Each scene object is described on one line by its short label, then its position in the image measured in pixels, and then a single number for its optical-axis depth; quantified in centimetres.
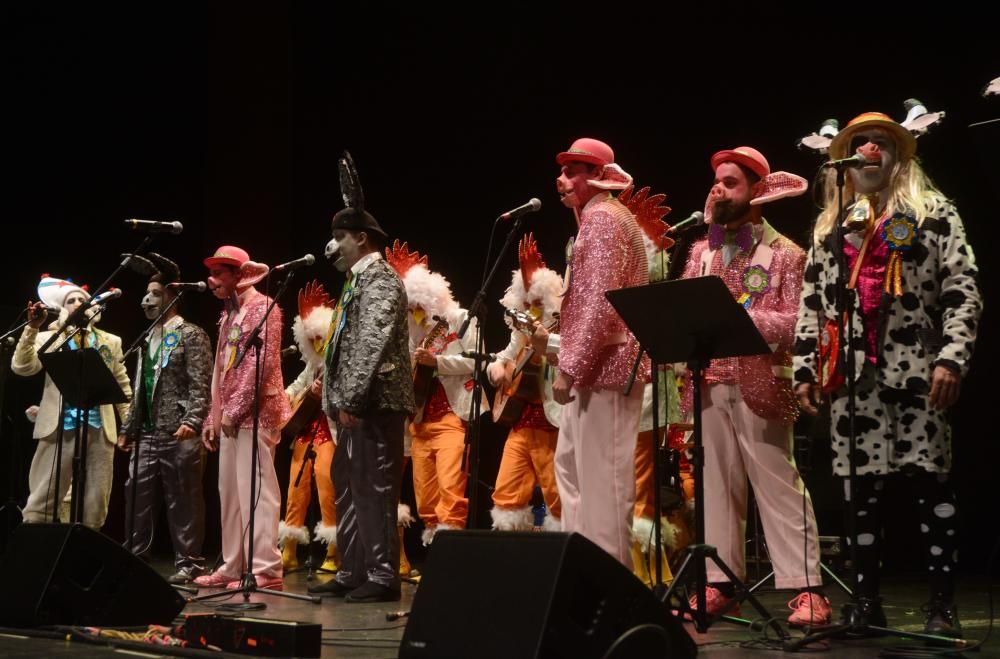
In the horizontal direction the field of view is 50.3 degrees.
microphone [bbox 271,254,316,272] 554
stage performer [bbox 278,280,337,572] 770
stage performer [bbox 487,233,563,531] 676
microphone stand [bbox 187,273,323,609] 545
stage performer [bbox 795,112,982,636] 388
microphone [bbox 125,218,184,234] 558
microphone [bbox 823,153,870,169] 385
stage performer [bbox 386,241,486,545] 700
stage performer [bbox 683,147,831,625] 433
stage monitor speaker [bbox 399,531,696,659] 276
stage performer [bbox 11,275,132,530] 798
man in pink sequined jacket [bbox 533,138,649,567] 443
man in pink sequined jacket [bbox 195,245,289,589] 609
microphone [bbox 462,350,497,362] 468
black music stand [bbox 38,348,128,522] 604
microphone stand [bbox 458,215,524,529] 445
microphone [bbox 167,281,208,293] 617
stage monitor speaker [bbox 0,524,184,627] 404
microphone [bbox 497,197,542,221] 468
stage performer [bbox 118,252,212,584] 705
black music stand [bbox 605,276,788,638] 365
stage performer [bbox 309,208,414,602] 546
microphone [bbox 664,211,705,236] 447
